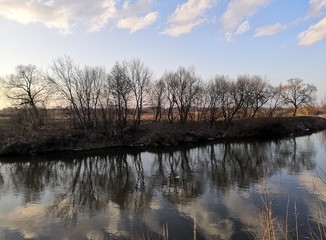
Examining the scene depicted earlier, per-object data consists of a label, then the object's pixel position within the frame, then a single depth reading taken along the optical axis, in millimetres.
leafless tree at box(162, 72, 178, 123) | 52438
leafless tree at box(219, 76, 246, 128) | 53906
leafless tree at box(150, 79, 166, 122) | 52359
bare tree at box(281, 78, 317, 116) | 78562
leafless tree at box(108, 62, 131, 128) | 46062
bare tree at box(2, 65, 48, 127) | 45625
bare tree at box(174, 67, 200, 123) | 52781
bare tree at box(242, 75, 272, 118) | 57281
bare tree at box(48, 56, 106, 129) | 44750
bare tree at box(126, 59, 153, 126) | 49147
